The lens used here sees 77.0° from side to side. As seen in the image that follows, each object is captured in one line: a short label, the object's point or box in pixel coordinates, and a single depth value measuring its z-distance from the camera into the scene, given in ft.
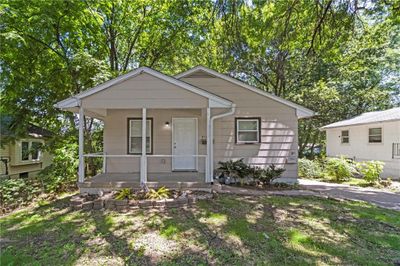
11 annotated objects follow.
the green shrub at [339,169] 35.94
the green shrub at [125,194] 20.97
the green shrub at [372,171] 32.78
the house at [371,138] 39.40
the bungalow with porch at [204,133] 30.81
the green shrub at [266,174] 28.91
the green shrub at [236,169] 29.17
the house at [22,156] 38.68
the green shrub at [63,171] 27.53
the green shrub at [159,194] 20.93
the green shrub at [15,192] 23.34
